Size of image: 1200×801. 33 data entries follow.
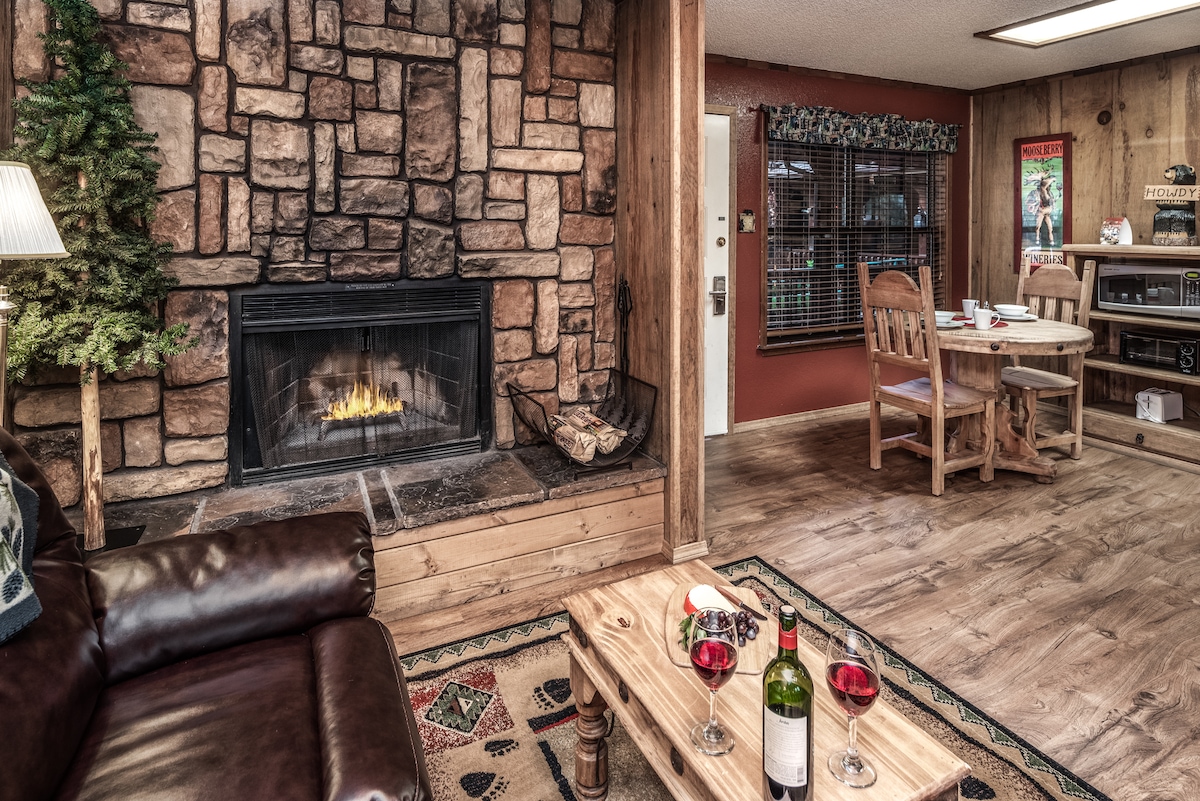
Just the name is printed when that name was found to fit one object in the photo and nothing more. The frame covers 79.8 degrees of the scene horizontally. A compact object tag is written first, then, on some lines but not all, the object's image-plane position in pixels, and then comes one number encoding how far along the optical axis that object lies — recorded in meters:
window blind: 4.90
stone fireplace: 2.63
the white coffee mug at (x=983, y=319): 3.81
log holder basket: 2.91
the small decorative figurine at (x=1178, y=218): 4.26
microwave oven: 4.11
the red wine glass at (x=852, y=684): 1.13
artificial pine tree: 2.13
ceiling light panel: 3.52
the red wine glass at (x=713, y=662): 1.23
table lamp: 1.83
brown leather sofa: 1.13
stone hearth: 2.55
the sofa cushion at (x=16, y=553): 1.20
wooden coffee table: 1.17
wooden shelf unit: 4.12
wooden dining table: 3.57
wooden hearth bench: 2.57
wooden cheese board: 1.49
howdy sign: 4.18
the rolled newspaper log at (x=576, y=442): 2.85
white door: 4.59
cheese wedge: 1.61
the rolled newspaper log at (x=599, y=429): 2.90
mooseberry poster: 5.14
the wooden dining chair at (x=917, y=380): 3.65
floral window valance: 4.70
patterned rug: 1.74
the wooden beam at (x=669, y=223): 2.76
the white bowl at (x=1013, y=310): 4.23
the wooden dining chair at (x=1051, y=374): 4.02
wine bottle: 1.06
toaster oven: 4.12
